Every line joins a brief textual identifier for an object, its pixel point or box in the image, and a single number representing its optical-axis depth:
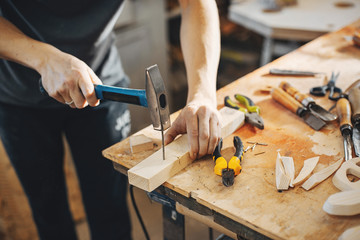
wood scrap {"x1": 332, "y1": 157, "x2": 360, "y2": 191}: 0.86
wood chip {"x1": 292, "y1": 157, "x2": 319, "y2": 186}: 0.90
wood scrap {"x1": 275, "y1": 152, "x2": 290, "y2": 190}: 0.88
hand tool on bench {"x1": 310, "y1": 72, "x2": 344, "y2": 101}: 1.27
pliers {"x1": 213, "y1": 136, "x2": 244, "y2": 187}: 0.90
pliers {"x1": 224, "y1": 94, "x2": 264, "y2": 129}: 1.13
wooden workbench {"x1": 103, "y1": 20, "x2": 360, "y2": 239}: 0.79
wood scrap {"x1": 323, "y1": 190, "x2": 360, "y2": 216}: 0.79
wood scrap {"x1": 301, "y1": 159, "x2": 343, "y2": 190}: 0.89
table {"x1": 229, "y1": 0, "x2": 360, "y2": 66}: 2.16
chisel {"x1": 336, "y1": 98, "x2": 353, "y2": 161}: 1.00
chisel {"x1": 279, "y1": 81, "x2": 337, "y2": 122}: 1.13
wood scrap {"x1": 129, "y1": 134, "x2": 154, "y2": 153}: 1.05
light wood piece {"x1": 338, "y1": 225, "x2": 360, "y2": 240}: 0.72
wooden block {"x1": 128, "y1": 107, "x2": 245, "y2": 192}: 0.91
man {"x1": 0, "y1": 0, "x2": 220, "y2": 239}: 1.02
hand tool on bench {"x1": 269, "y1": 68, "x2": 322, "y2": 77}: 1.42
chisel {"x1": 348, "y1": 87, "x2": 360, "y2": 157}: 1.01
